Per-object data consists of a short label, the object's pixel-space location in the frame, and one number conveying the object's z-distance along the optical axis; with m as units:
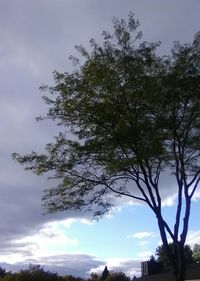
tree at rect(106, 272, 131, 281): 22.51
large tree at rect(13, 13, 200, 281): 8.89
